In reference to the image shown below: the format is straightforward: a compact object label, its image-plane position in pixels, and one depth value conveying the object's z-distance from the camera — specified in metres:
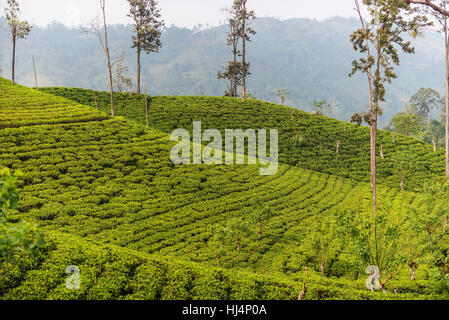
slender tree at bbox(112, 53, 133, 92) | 48.14
